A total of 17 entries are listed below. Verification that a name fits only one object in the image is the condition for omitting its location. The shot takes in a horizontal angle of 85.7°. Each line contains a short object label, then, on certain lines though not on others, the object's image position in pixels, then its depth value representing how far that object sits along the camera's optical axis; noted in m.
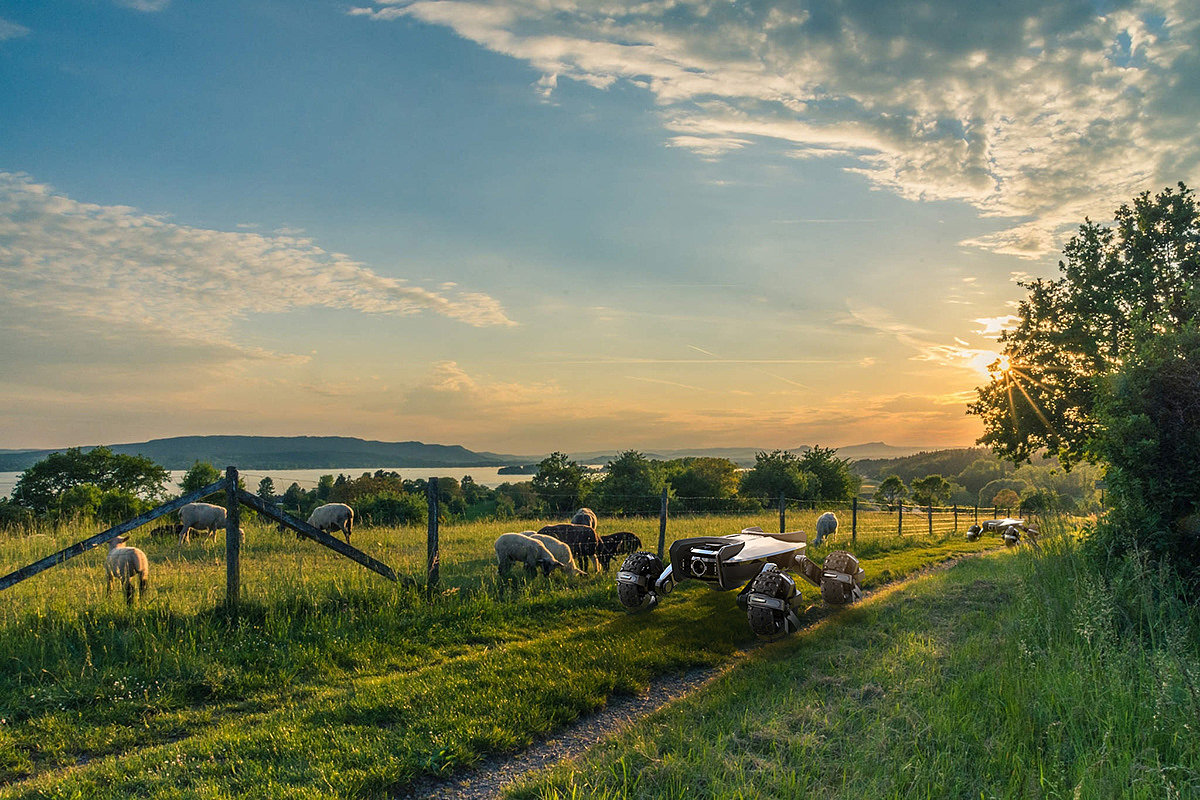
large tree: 23.05
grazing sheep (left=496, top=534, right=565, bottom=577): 12.23
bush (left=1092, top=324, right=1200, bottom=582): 7.63
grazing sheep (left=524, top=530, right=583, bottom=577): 12.58
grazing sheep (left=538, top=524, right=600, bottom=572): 14.45
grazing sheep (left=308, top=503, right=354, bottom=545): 19.09
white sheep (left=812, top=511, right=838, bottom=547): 21.09
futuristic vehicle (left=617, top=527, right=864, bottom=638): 8.81
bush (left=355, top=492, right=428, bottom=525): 27.14
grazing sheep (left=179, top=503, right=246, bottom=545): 17.38
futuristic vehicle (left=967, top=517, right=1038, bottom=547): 23.58
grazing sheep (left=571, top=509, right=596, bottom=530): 18.55
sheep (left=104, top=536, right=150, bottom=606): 9.73
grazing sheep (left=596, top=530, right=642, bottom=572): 14.88
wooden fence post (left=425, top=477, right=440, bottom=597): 10.46
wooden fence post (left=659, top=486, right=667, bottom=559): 14.32
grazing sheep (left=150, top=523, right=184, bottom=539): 17.89
